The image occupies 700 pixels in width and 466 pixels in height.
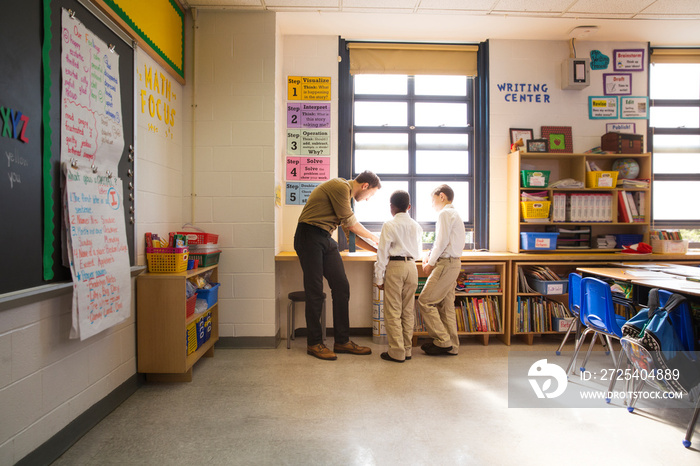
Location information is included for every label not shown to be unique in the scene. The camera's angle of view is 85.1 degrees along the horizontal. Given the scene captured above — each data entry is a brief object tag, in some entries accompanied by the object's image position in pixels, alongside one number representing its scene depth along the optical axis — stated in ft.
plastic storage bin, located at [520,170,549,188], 12.38
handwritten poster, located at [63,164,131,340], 6.27
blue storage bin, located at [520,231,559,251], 12.18
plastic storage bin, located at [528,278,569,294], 11.73
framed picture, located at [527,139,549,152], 12.85
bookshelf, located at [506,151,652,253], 12.40
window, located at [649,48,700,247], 13.83
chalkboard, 5.18
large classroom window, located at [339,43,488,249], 13.65
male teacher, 10.77
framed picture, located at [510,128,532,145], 13.39
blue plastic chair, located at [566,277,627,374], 7.99
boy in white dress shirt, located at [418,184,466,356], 10.74
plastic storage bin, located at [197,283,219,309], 10.07
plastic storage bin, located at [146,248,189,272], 8.85
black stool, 11.41
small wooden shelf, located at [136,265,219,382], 8.54
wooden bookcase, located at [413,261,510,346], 11.94
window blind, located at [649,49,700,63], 13.78
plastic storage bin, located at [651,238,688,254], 12.00
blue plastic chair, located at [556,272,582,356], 9.27
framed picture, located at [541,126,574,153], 13.25
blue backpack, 6.54
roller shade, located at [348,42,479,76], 13.35
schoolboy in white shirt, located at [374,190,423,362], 10.48
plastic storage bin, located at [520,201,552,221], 12.28
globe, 12.91
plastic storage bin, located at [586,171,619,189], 12.26
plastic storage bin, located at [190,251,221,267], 10.26
